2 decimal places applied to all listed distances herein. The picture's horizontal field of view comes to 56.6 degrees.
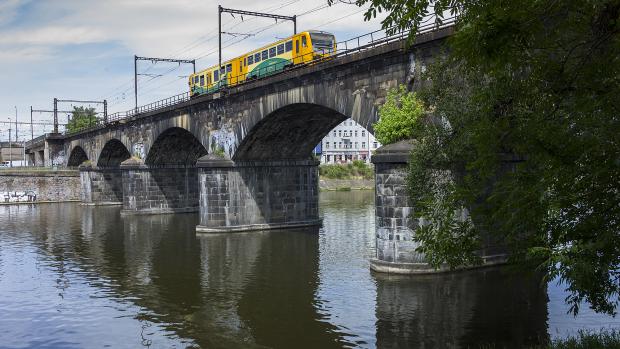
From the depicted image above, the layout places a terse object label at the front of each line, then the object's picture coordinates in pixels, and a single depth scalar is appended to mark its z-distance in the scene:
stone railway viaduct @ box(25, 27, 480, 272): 21.59
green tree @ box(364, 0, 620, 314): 7.08
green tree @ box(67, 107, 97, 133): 110.86
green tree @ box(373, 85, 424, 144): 21.11
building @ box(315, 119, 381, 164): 118.38
